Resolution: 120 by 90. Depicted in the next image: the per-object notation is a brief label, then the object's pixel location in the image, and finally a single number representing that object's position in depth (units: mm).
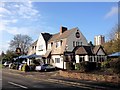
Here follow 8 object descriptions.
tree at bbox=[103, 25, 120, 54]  27962
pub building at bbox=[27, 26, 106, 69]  23322
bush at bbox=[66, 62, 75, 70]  17885
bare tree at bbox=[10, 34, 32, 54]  48579
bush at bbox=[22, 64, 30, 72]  23258
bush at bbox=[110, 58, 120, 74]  11491
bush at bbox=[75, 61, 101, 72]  14637
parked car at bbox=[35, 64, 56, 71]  22181
